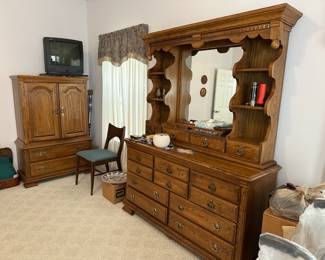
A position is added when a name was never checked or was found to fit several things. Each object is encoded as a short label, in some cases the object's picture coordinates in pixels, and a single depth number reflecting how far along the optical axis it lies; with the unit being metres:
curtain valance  2.87
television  3.39
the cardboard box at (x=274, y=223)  1.53
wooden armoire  3.14
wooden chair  3.04
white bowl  2.27
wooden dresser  1.67
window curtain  2.96
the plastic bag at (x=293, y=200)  1.49
